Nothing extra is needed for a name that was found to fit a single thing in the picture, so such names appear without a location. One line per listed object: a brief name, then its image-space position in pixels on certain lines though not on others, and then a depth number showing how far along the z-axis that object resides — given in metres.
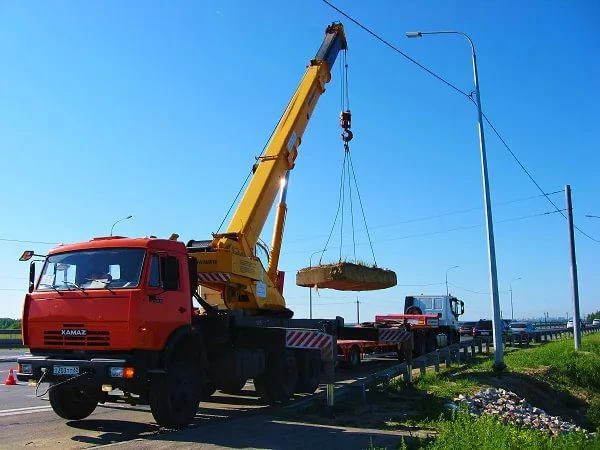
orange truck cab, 9.52
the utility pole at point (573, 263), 29.80
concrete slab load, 17.69
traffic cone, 15.91
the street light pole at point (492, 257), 18.53
